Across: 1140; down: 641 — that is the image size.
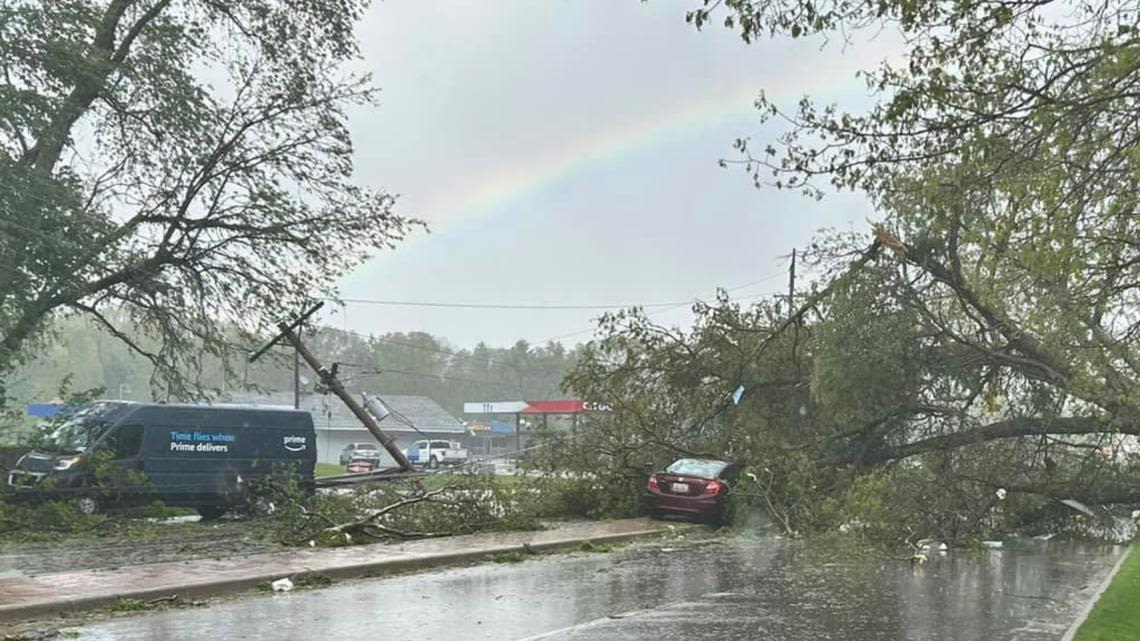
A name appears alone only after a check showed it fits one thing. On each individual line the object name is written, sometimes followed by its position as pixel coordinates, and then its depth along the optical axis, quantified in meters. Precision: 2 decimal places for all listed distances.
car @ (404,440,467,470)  55.14
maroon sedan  21.09
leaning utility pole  21.95
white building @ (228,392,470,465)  64.75
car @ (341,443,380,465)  54.39
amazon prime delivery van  17.73
